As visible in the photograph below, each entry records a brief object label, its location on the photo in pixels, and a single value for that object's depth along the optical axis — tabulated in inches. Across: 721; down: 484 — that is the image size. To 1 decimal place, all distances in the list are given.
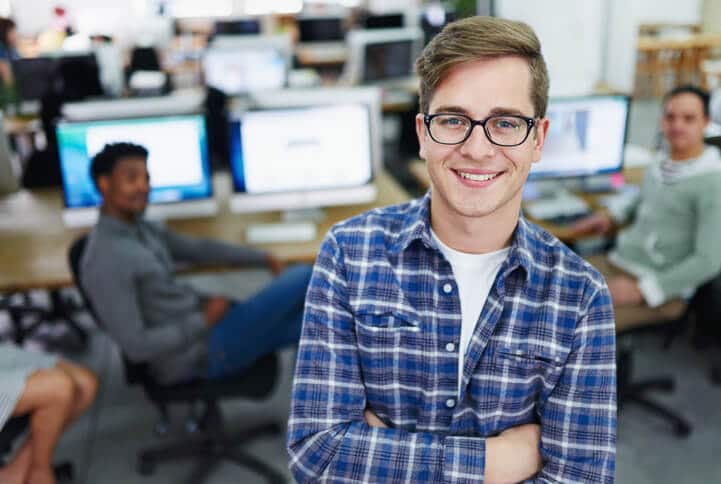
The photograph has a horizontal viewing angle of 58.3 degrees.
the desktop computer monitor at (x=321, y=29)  278.5
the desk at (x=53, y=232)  91.7
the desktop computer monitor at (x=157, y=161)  99.1
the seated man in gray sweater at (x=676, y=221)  87.7
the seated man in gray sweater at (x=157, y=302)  75.5
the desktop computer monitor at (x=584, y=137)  110.1
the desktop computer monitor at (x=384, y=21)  240.3
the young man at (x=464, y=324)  41.1
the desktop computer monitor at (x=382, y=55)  207.9
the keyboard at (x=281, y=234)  100.9
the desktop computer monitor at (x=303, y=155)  102.7
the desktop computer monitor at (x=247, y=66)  203.6
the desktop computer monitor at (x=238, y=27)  266.8
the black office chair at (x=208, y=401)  82.0
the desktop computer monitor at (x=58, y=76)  185.0
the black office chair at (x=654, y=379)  95.3
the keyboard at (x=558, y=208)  105.3
